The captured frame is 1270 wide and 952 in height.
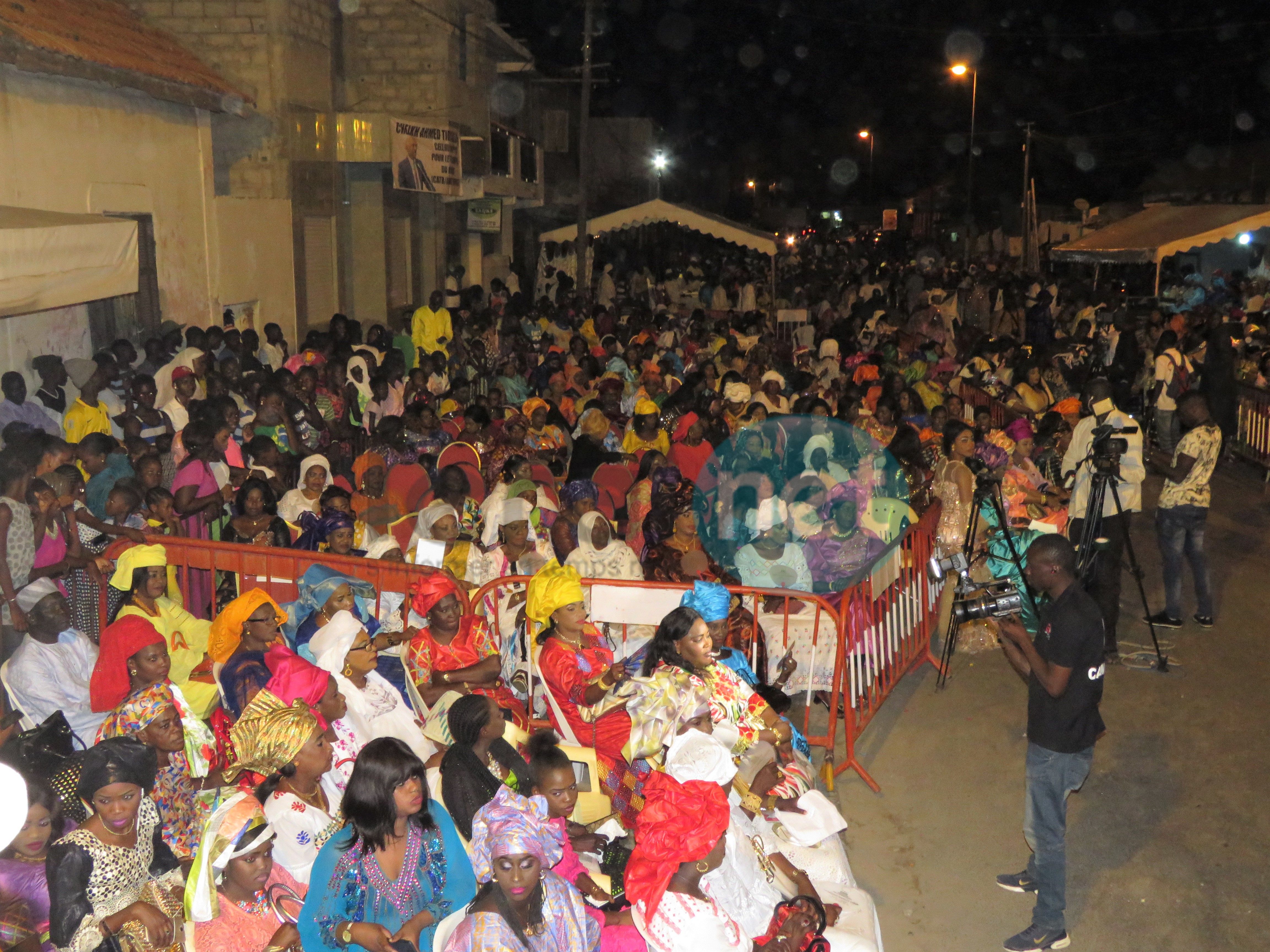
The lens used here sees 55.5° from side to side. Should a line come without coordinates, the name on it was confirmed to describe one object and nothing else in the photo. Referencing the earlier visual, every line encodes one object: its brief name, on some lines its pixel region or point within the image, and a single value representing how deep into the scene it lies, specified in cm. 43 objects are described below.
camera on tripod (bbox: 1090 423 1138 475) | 796
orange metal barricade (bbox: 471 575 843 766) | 646
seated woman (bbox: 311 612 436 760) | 543
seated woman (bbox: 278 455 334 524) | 776
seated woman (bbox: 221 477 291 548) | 737
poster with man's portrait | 1909
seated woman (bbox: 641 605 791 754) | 521
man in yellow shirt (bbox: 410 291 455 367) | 1572
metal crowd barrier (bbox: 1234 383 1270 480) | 1368
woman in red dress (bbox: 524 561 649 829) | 549
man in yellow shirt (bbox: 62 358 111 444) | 899
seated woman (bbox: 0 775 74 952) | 388
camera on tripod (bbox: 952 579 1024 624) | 552
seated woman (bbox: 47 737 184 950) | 388
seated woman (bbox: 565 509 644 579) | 722
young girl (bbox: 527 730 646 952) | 433
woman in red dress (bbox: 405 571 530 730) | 577
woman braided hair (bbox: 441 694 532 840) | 461
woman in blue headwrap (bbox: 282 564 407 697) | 594
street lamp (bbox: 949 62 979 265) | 3219
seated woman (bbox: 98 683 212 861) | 447
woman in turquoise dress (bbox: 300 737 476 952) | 404
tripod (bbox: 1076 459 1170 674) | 799
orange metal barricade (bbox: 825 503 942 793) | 695
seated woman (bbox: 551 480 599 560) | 750
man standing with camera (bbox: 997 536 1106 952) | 510
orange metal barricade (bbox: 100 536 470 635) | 674
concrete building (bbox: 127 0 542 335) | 1628
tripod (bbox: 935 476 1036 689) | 785
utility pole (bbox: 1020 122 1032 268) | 3481
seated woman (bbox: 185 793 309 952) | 395
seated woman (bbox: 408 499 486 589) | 718
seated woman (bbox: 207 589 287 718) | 539
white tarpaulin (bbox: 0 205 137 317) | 793
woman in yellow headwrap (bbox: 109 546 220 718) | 594
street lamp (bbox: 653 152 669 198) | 5038
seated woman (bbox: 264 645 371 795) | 496
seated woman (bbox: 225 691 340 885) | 446
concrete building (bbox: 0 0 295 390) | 909
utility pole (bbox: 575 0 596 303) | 2388
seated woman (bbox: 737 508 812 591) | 735
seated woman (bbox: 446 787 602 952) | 379
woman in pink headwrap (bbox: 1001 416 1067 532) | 941
